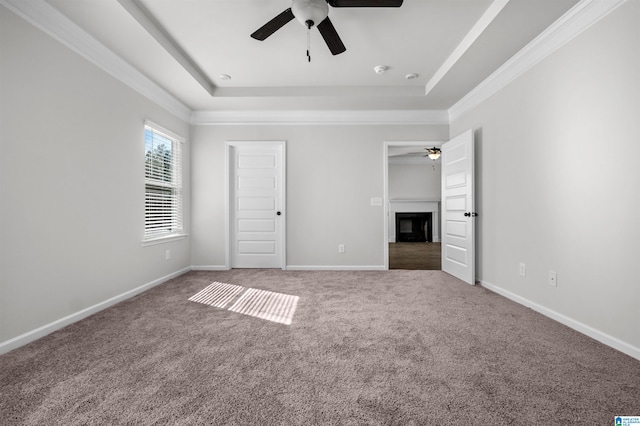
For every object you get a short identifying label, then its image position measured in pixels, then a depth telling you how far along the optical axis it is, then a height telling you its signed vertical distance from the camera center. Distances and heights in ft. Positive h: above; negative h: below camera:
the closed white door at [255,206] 15.30 +0.36
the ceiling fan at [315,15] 6.59 +4.82
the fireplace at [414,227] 28.68 -1.41
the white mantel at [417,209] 28.55 +0.40
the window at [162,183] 11.85 +1.33
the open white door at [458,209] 11.98 +0.19
